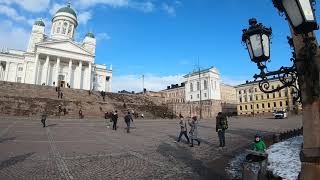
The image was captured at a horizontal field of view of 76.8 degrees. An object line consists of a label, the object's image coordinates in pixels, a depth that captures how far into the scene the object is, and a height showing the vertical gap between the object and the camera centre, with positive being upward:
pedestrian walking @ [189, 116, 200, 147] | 10.55 -0.75
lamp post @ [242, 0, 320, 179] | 2.44 +0.68
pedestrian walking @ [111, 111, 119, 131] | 17.35 -0.70
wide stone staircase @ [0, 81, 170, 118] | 27.51 +1.24
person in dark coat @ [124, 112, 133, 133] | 15.88 -0.63
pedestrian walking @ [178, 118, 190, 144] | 11.12 -0.90
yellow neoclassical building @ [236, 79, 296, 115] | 59.07 +3.71
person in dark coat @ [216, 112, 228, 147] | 9.83 -0.67
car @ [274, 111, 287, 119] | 31.72 -0.34
